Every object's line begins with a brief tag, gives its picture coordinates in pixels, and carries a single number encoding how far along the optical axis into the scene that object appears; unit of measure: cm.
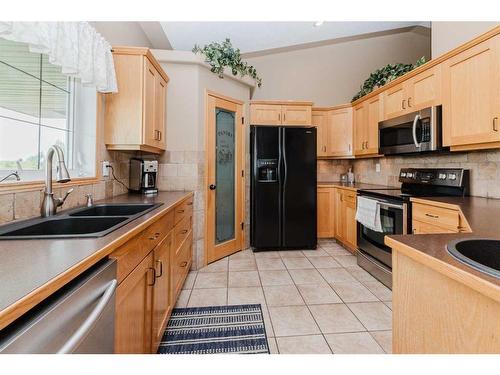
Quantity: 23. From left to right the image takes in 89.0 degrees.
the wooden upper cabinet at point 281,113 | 372
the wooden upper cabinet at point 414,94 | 237
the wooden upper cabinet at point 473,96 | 183
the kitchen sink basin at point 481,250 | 84
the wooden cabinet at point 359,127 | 365
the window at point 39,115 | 138
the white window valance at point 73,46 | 114
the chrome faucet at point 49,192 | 137
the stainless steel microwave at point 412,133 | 234
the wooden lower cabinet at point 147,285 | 100
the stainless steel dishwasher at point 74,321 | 53
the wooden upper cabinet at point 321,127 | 428
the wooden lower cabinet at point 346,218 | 342
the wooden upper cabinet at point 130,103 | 215
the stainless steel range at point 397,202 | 229
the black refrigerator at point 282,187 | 353
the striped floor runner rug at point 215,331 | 165
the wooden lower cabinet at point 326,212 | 397
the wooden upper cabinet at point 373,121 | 329
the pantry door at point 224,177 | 313
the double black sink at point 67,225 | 109
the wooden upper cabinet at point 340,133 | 406
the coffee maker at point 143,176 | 262
